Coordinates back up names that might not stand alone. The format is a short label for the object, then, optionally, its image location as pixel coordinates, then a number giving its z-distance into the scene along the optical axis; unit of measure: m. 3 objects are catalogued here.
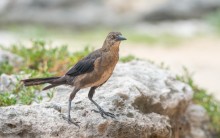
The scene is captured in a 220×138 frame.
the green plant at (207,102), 14.35
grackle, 9.70
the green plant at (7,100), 10.64
